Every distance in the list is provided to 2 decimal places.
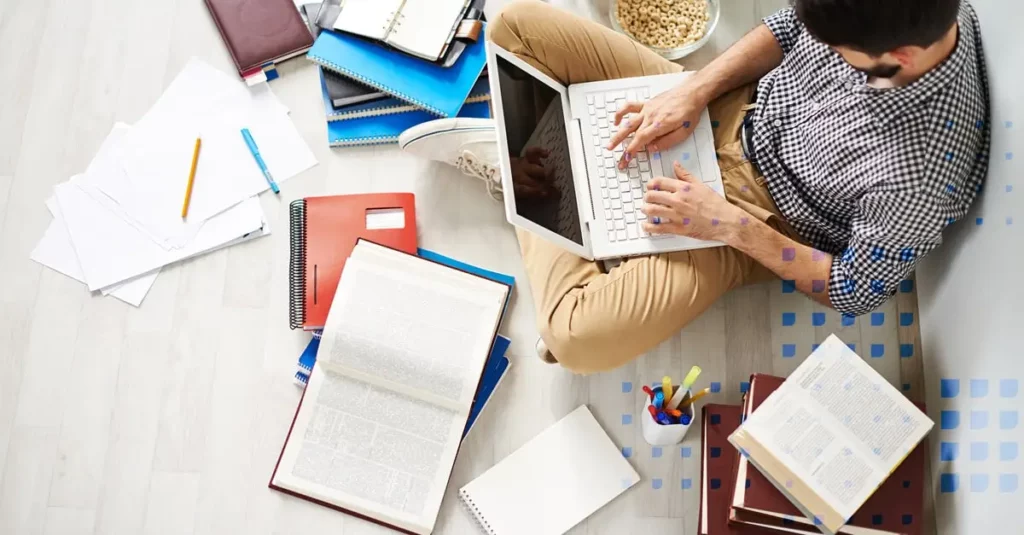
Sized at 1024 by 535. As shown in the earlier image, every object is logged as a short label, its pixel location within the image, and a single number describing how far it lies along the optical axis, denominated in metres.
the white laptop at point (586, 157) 1.43
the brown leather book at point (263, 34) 1.84
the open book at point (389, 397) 1.60
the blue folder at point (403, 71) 1.73
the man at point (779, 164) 1.19
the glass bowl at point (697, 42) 1.77
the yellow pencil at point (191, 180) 1.77
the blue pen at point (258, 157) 1.79
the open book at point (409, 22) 1.72
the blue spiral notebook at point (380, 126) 1.79
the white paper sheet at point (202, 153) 1.78
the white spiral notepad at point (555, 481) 1.59
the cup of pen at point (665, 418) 1.51
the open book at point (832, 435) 1.35
